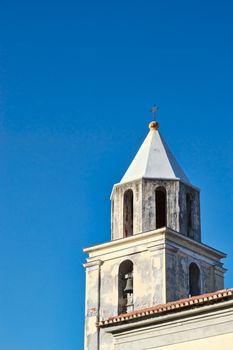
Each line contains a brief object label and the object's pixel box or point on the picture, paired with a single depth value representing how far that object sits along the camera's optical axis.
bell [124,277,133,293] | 29.70
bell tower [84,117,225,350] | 29.16
